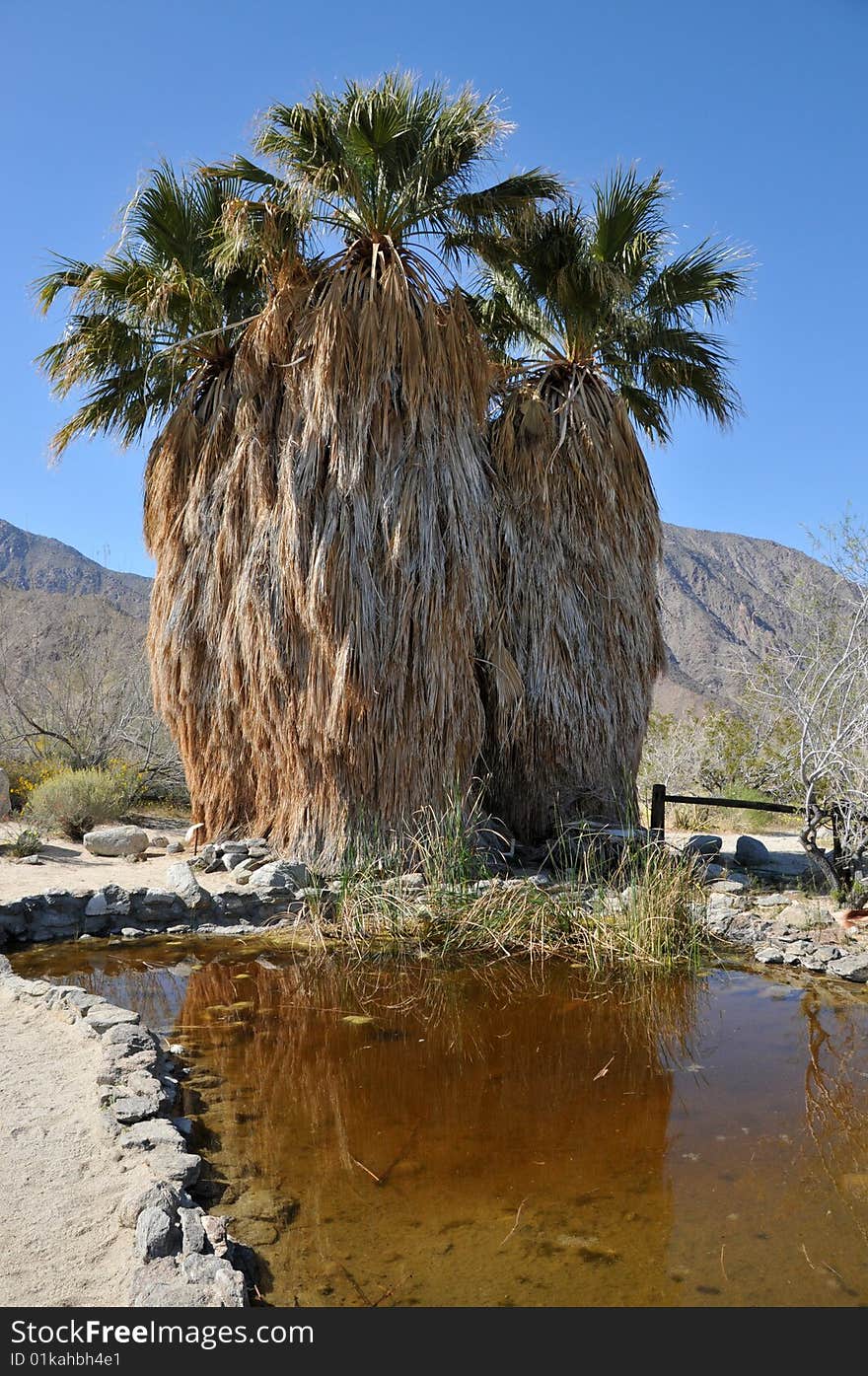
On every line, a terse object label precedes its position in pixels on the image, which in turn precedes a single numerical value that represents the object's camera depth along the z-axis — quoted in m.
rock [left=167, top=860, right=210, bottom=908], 8.05
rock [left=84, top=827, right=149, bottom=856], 10.23
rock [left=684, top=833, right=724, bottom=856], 10.29
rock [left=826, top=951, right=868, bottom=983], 6.38
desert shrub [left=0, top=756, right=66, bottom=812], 12.70
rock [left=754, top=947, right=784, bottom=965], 6.82
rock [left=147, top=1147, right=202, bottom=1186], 3.56
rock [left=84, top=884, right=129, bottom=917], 7.84
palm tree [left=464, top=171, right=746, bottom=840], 9.90
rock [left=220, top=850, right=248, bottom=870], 9.12
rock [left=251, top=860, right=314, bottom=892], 8.36
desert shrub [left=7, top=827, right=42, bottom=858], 9.75
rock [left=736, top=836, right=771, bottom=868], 10.38
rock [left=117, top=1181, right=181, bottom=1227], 3.24
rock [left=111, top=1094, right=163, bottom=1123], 4.05
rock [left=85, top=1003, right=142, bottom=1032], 5.13
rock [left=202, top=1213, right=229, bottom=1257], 3.07
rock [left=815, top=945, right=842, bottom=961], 6.62
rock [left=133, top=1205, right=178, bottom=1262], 3.00
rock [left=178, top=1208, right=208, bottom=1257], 3.05
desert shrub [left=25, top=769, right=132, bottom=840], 11.14
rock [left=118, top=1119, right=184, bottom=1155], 3.80
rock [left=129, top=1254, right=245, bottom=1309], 2.74
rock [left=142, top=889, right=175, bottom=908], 7.99
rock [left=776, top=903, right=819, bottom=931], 7.30
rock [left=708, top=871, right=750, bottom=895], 8.48
